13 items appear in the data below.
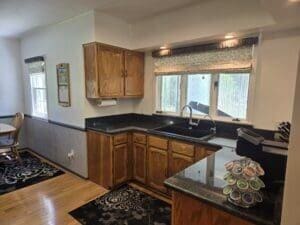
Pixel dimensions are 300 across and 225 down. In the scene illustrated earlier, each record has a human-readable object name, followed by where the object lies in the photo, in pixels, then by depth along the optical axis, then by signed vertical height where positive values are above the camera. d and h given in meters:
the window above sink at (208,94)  2.64 -0.08
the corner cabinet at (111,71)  2.91 +0.25
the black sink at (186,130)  2.84 -0.62
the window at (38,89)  4.02 -0.05
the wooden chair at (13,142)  3.54 -1.00
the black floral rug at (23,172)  3.10 -1.48
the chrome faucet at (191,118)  2.99 -0.44
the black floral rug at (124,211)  2.28 -1.49
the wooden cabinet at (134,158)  2.65 -1.00
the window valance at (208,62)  2.50 +0.37
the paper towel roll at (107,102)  3.16 -0.24
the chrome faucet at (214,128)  2.78 -0.54
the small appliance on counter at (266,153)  1.21 -0.41
